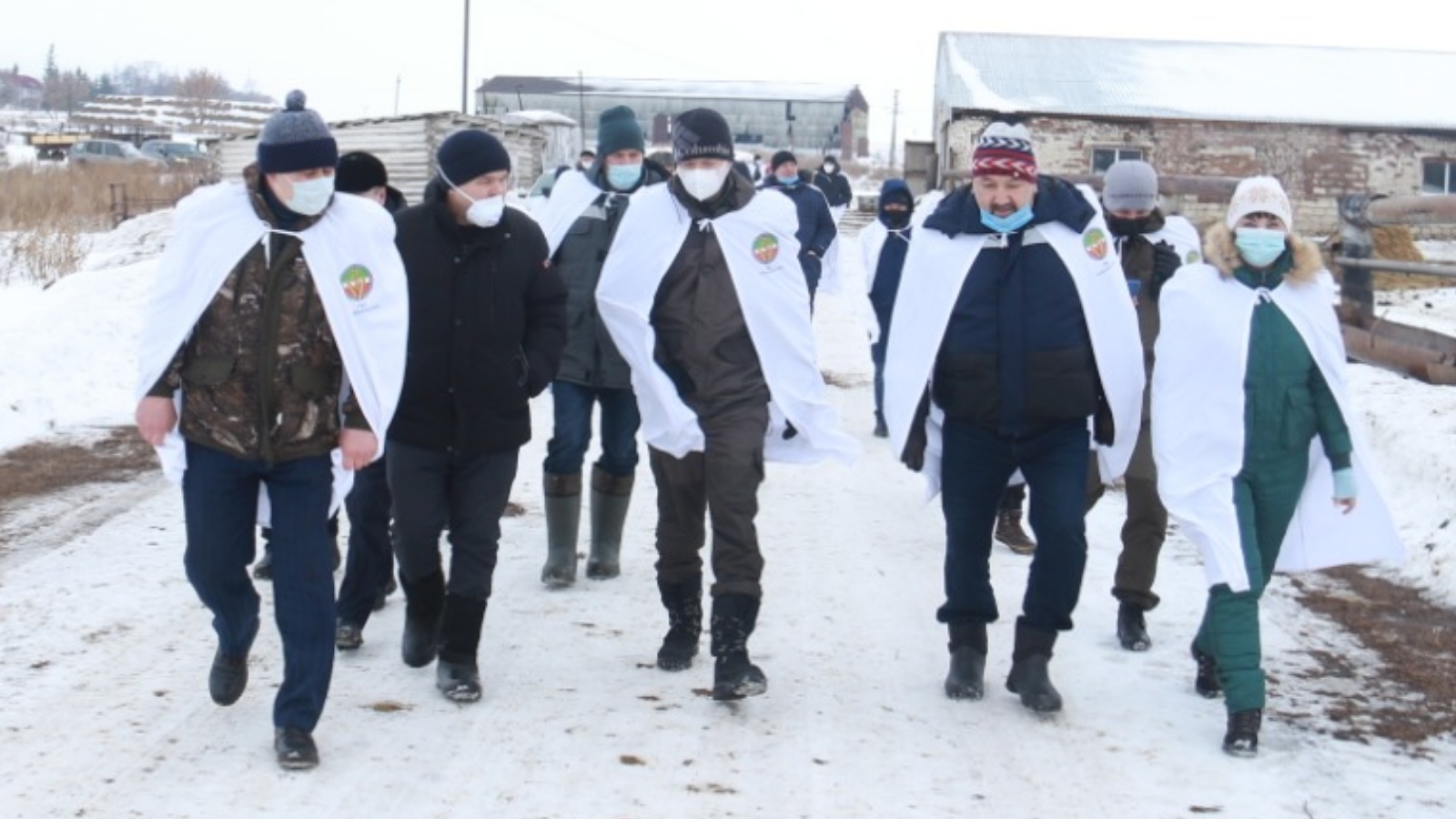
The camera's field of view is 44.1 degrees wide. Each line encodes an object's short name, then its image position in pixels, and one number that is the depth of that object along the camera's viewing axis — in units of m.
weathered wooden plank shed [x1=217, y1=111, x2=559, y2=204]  36.34
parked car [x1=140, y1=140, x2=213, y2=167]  66.61
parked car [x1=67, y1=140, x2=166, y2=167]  62.16
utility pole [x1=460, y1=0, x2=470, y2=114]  50.25
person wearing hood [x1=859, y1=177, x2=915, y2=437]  11.63
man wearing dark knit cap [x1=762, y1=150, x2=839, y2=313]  13.34
